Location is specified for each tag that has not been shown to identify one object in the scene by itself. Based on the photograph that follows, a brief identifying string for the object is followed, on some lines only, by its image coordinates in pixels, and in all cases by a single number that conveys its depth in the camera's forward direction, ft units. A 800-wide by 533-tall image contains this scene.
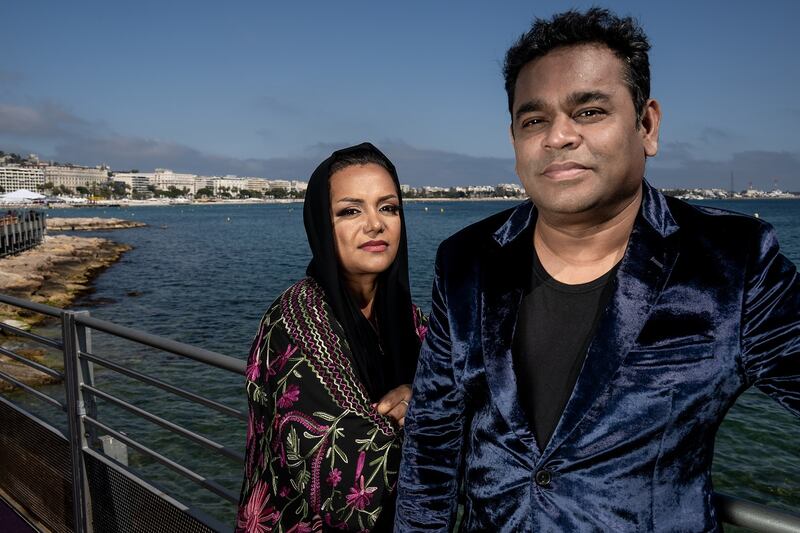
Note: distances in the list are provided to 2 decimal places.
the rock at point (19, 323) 49.58
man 3.94
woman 5.06
